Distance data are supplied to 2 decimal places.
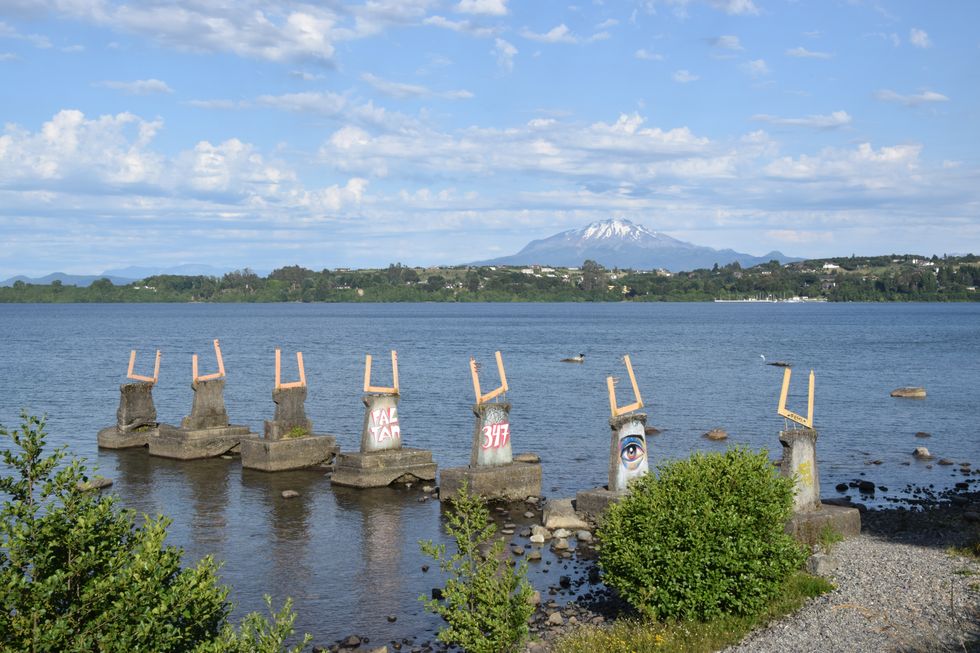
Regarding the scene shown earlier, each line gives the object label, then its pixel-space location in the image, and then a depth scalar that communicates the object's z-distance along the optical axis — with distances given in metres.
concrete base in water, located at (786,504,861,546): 20.27
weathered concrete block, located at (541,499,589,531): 24.66
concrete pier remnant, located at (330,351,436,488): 30.50
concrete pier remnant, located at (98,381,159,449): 38.31
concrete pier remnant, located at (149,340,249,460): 35.78
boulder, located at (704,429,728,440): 44.25
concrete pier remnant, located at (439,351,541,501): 27.80
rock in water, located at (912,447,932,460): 39.38
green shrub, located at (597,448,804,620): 14.90
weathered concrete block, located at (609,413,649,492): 23.52
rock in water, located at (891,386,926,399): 61.38
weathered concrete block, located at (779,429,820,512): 20.89
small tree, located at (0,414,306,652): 8.32
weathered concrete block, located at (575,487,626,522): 23.72
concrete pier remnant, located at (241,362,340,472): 33.31
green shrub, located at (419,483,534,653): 13.05
